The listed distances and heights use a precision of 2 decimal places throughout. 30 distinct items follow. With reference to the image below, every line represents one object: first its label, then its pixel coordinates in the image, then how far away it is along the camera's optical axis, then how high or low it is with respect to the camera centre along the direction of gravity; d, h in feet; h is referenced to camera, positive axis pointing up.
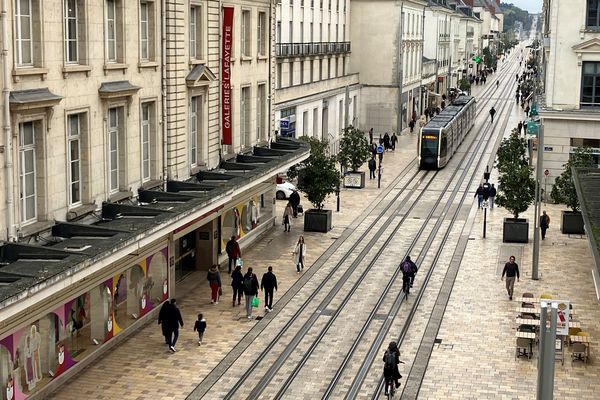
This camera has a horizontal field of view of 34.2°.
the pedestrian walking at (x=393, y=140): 229.25 -23.28
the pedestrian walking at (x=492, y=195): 149.48 -23.24
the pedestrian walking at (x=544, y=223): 128.67 -23.60
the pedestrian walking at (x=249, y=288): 89.97 -22.73
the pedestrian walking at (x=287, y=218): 132.05 -23.96
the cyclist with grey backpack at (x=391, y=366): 69.87 -23.00
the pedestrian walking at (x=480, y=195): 150.20 -23.55
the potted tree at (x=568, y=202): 131.03 -21.35
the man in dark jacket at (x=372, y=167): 183.01 -23.66
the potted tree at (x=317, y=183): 131.54 -19.21
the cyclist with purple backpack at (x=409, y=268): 98.68 -22.71
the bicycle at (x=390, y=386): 70.23 -24.84
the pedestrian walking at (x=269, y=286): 92.38 -23.13
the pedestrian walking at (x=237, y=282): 93.81 -23.15
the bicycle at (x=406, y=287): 99.06 -24.73
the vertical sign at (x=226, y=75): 106.42 -3.93
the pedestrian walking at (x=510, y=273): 98.17 -23.04
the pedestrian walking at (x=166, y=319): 79.97 -22.82
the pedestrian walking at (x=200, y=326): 81.93 -23.99
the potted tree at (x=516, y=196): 125.29 -19.86
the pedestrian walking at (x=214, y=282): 94.22 -23.44
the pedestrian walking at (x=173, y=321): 79.97 -23.04
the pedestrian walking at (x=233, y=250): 106.83 -22.92
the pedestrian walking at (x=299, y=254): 108.37 -23.77
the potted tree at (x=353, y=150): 167.32 -18.64
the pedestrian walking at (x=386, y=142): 227.61 -23.60
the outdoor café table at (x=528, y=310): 85.92 -23.39
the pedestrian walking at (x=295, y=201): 140.58 -23.00
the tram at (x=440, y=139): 197.47 -20.39
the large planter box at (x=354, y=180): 172.14 -24.44
